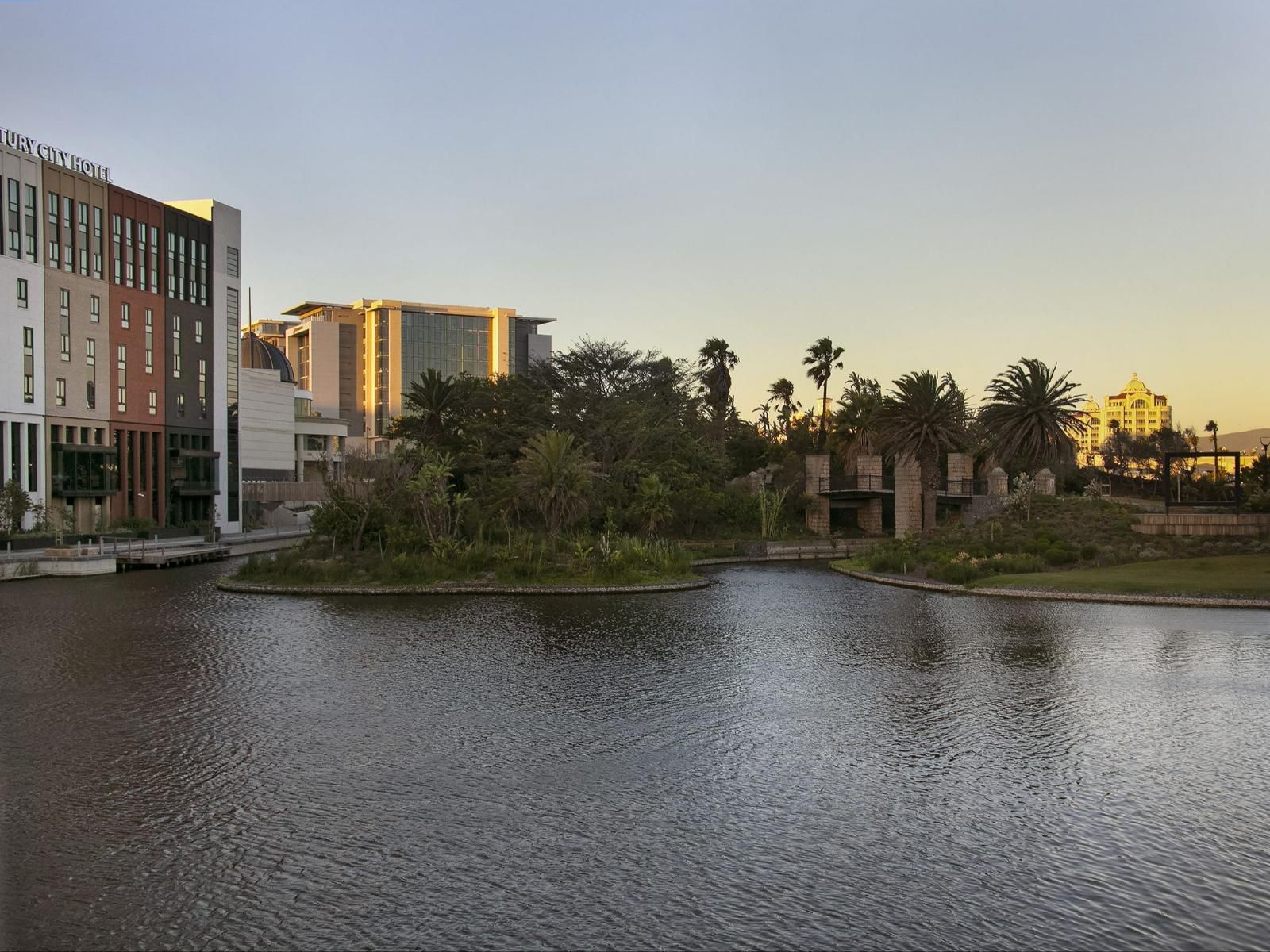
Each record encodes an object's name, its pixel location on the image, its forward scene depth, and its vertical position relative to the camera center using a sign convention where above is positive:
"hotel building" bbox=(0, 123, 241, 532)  47.62 +8.76
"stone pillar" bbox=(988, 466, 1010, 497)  47.03 +0.46
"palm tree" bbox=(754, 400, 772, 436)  84.06 +6.84
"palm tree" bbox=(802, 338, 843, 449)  65.06 +9.44
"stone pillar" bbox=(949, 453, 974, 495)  49.53 +1.22
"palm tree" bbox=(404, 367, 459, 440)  54.00 +5.55
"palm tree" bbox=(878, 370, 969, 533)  45.56 +3.37
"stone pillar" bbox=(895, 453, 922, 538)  48.06 -0.11
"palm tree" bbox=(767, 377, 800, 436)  73.00 +7.71
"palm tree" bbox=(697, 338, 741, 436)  66.69 +8.67
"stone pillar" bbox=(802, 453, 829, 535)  50.16 -0.02
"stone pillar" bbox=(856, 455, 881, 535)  50.00 +0.88
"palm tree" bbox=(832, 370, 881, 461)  51.56 +4.00
